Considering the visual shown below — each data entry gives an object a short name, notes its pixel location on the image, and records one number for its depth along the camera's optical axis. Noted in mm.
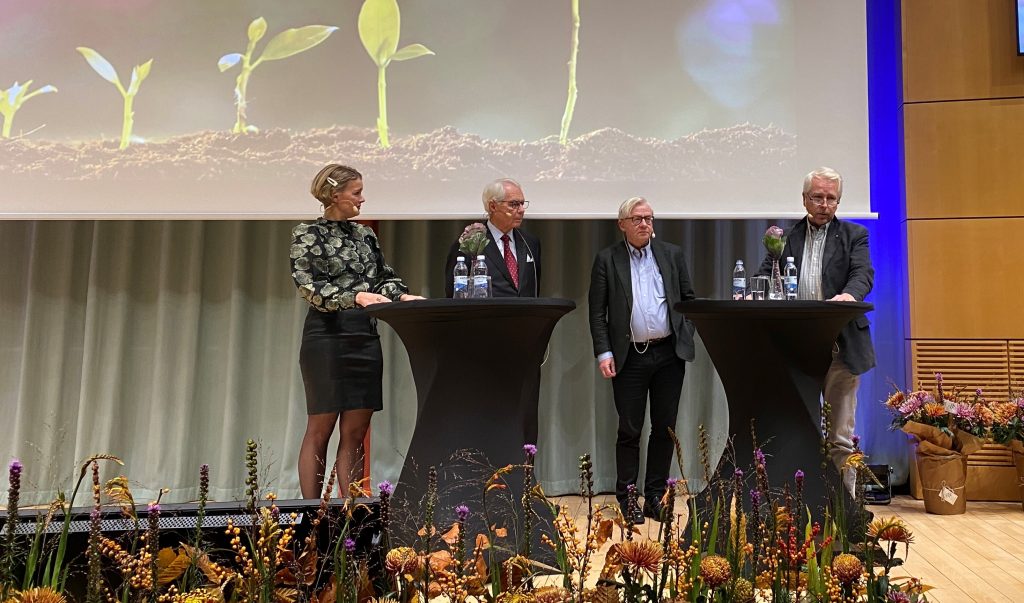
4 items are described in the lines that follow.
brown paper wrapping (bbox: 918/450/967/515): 3328
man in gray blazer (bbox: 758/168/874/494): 2918
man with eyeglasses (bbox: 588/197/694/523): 3238
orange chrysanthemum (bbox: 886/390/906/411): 3449
